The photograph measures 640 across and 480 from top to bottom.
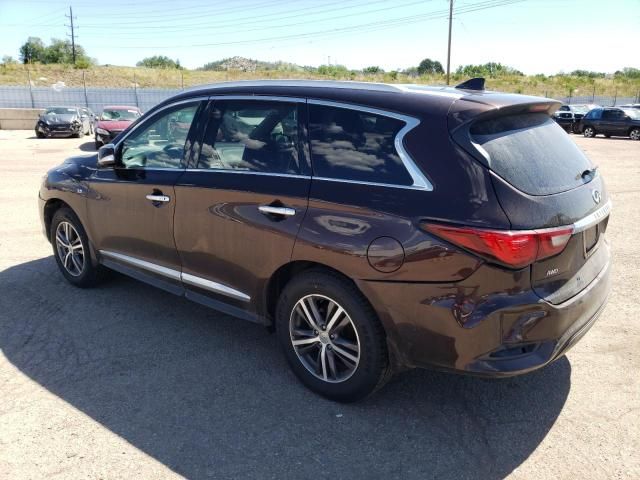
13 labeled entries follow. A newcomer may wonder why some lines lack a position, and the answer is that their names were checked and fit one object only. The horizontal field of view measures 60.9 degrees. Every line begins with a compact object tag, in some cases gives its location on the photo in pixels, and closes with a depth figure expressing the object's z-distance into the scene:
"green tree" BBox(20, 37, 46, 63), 87.56
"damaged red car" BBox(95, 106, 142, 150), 18.67
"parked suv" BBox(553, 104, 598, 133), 31.48
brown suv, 2.75
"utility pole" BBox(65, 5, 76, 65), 88.13
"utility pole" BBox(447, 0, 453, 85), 45.12
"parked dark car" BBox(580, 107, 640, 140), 26.75
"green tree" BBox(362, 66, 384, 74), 77.88
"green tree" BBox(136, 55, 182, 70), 98.47
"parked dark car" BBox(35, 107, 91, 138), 23.89
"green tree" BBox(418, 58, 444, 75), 92.35
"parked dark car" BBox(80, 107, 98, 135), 26.22
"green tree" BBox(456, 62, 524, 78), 74.38
